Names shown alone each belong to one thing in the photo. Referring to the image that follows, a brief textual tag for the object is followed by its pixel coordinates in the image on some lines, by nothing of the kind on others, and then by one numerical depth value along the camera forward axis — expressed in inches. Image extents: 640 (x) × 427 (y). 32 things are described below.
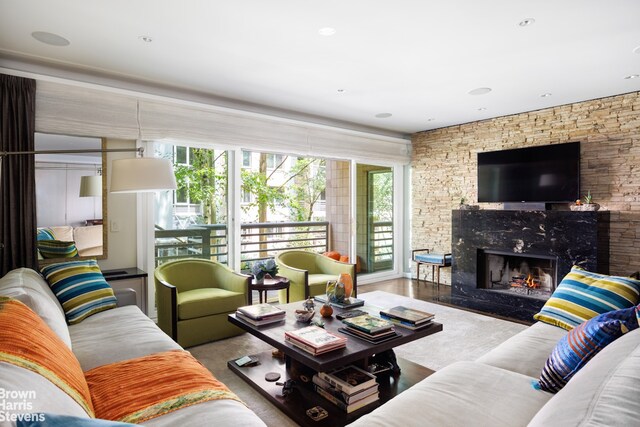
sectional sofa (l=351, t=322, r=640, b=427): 36.6
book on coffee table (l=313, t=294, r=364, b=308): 118.0
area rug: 93.6
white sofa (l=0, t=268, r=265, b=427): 44.3
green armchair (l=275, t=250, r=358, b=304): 158.1
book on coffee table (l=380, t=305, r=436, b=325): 99.5
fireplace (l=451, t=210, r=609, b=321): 163.6
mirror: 132.5
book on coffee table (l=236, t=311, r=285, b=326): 102.7
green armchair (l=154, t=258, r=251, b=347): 127.0
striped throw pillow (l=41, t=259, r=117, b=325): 106.0
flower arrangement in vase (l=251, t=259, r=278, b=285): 154.9
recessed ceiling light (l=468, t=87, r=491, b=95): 159.6
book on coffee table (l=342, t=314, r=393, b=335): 91.3
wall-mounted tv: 176.4
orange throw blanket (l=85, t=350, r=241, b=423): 59.0
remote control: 107.4
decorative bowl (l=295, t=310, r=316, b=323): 104.0
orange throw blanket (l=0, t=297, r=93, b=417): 49.6
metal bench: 217.9
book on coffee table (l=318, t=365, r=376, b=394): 84.1
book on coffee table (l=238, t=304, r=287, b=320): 103.7
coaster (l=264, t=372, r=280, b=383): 96.7
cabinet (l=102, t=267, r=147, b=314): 135.7
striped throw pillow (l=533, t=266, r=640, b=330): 91.5
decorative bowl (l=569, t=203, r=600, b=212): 162.4
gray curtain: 123.0
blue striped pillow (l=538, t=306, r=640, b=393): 60.2
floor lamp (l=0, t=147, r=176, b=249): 89.0
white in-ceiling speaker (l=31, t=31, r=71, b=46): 109.7
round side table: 147.3
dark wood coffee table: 81.0
